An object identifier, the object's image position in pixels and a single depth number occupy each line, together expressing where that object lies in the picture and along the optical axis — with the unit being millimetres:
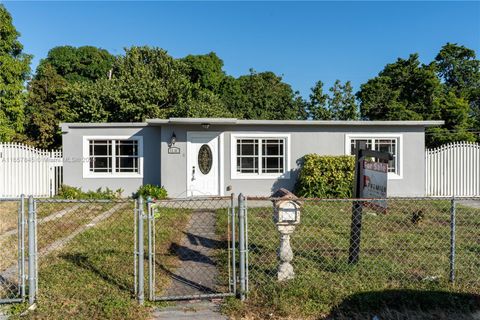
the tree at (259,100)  30859
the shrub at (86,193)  13109
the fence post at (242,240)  4254
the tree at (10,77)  21766
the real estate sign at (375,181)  5070
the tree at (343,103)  27145
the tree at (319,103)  28094
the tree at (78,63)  37875
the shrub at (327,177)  13102
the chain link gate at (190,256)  4543
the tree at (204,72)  33594
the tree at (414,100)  24469
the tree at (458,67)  32219
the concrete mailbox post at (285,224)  4750
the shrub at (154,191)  12828
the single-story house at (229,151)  13680
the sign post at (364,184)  5160
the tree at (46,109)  26281
